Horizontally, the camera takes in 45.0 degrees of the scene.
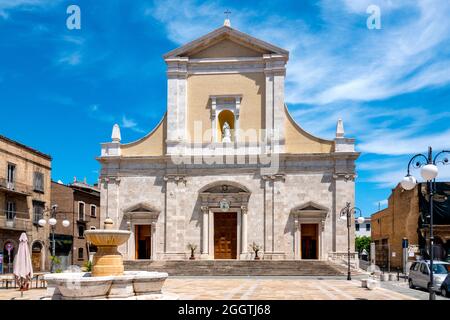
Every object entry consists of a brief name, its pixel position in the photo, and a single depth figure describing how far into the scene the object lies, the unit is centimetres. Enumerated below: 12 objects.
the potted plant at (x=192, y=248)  3819
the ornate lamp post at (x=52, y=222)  2831
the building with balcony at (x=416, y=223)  4047
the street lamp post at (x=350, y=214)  3246
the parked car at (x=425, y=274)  2316
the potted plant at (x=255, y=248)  3756
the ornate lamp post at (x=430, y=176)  1404
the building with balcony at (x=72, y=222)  4775
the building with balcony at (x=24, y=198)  3956
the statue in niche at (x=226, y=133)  3984
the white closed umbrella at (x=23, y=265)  2078
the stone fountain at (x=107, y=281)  1441
